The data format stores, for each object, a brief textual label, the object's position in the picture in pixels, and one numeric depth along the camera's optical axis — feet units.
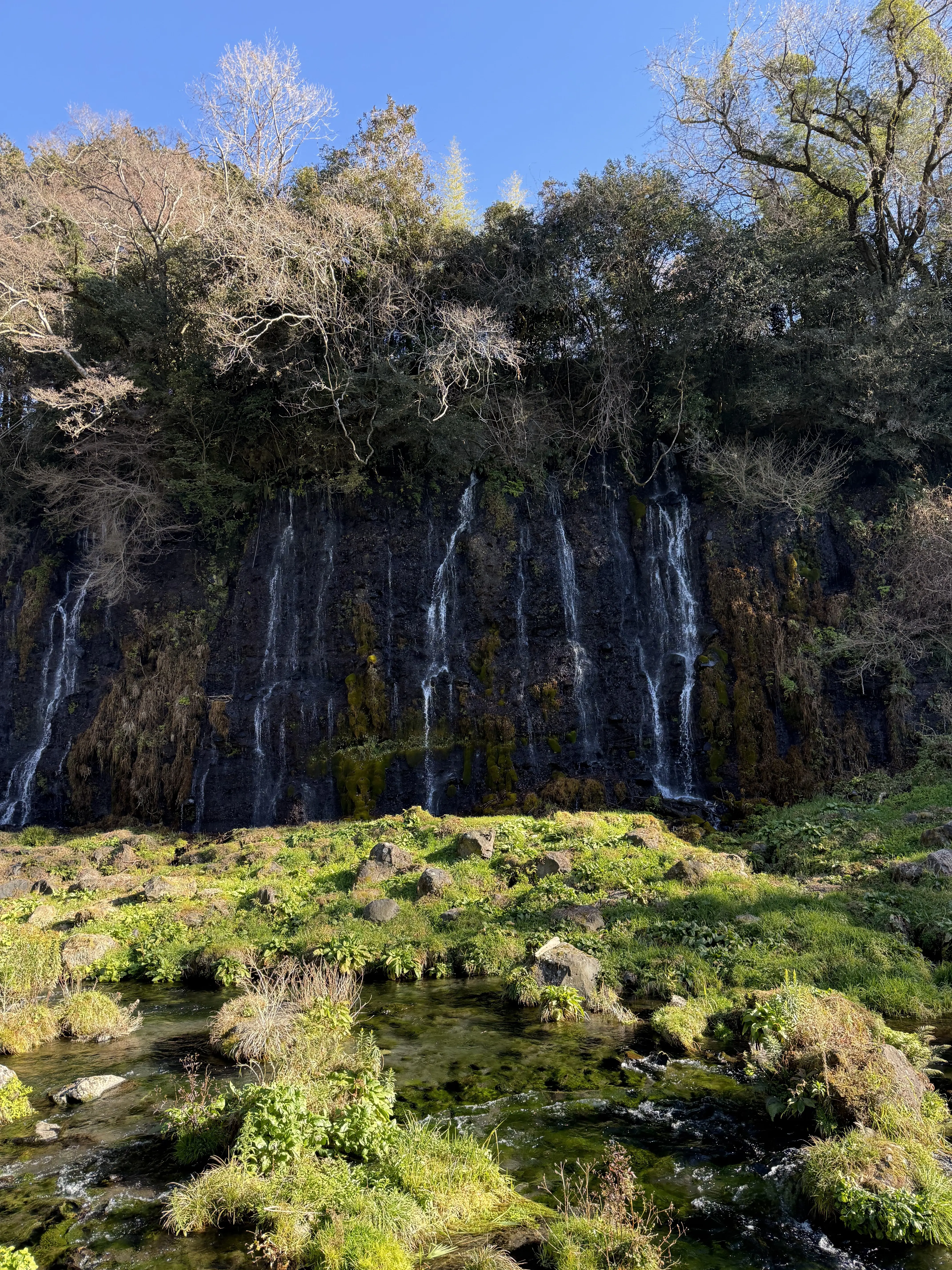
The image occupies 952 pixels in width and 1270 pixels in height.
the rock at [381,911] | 38.11
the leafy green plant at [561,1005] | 28.76
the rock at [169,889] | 43.62
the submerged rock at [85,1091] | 23.02
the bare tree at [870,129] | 69.21
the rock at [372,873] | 42.68
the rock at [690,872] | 38.68
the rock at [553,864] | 41.75
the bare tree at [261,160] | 84.69
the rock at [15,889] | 45.96
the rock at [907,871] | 36.32
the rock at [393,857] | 44.57
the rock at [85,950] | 35.29
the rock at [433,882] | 40.45
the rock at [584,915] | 35.47
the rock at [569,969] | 30.30
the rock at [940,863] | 36.01
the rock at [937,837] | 40.04
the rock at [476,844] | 45.01
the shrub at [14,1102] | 21.89
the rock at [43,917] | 40.19
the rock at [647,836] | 44.75
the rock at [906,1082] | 19.25
